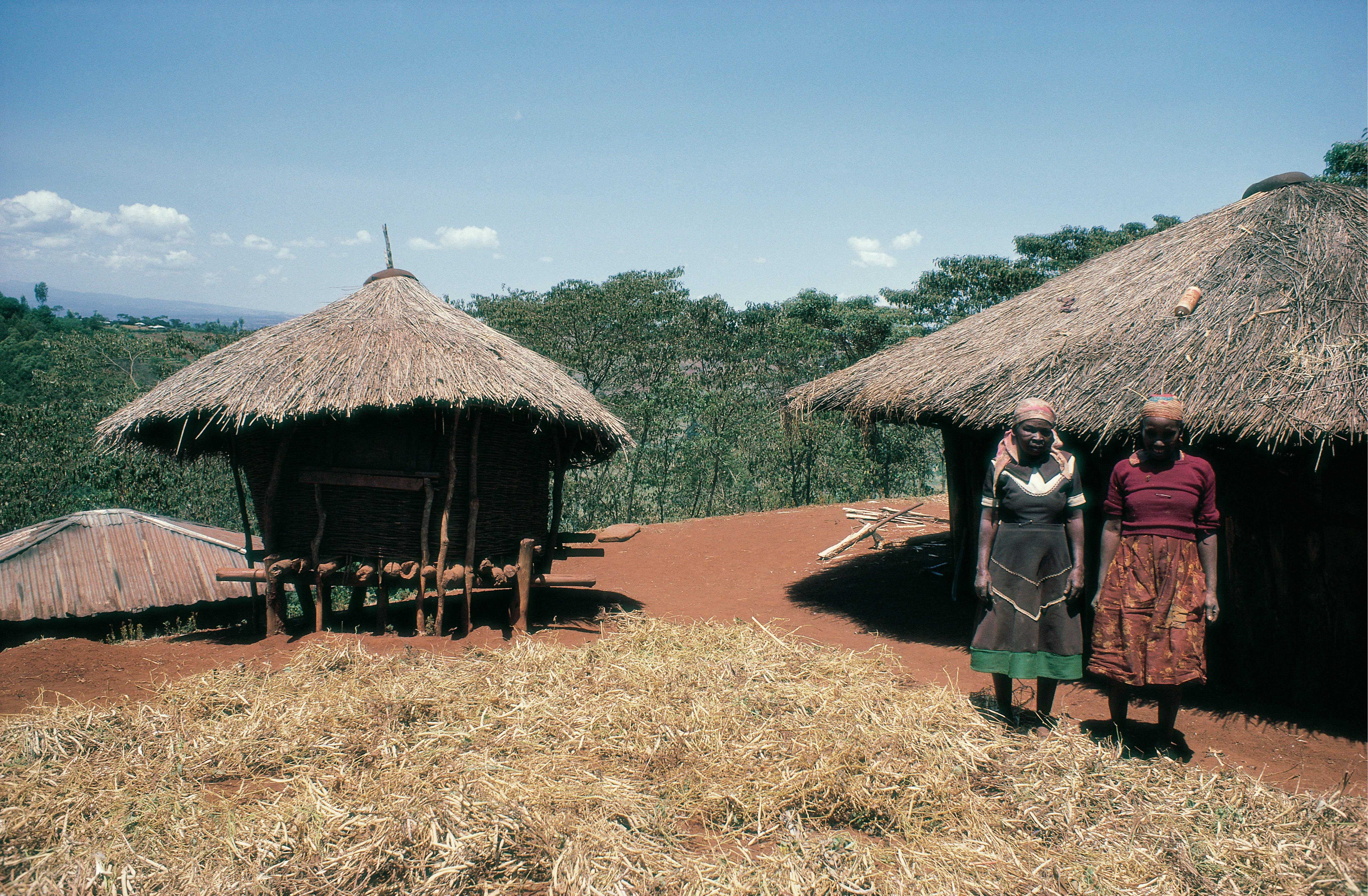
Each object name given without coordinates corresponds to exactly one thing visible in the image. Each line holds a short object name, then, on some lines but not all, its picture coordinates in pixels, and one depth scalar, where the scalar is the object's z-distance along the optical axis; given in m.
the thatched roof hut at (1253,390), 4.40
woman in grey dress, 3.75
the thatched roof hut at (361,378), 5.79
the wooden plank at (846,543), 9.34
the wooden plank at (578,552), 7.49
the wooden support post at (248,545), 6.80
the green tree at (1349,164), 12.91
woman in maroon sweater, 3.55
